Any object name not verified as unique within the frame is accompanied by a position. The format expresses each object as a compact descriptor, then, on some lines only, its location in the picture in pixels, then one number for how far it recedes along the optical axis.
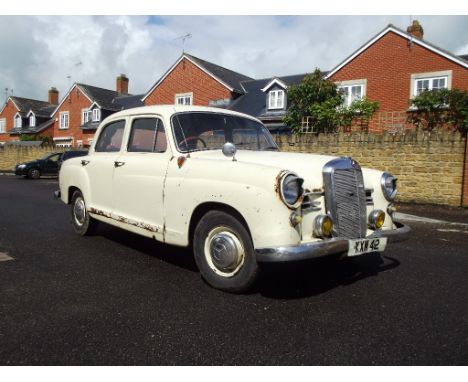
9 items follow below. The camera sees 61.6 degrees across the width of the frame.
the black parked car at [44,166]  20.67
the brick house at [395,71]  18.97
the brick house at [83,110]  35.38
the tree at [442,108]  13.52
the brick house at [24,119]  40.41
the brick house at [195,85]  27.80
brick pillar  9.89
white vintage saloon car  3.25
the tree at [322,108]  17.12
